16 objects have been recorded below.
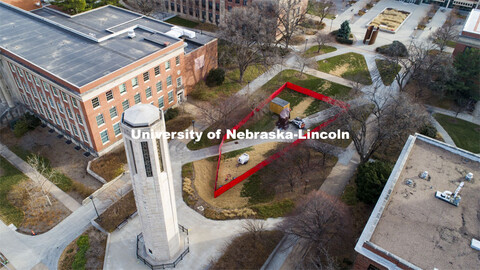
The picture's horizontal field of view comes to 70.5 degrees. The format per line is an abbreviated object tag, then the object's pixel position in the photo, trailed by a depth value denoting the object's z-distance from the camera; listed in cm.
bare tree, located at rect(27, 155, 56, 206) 4409
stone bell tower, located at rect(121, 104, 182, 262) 2580
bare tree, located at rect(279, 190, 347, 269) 3344
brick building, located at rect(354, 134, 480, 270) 2692
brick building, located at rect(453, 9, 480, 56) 6356
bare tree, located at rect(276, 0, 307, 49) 7588
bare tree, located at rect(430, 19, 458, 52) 7512
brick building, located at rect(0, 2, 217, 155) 4600
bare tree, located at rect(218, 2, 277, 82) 6550
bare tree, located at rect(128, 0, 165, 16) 8233
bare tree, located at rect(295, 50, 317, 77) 7204
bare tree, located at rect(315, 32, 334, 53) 7838
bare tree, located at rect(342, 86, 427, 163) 4209
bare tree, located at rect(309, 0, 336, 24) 9225
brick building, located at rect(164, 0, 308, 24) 8562
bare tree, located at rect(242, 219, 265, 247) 3731
